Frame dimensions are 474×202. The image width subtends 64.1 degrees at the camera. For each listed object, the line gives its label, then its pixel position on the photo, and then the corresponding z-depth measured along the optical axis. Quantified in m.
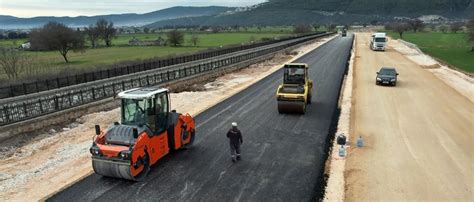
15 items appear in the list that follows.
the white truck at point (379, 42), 65.06
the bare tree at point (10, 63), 36.84
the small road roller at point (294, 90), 20.59
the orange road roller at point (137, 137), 11.84
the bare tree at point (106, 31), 116.31
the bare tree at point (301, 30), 150.77
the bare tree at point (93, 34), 111.81
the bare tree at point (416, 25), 161.43
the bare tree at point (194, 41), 97.05
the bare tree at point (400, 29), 125.94
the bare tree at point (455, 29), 143.50
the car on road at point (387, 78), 31.69
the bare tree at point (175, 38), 97.19
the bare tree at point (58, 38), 71.00
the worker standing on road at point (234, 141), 13.95
